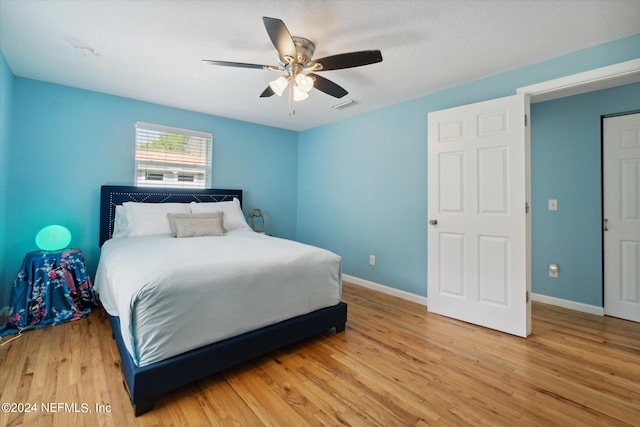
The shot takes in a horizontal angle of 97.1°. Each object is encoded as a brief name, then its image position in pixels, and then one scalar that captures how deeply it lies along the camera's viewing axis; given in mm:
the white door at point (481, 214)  2430
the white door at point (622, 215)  2756
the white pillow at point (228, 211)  3539
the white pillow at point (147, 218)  3061
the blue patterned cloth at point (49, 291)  2477
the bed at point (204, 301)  1543
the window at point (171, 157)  3551
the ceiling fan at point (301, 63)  1786
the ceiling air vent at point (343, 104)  3453
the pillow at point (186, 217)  3086
